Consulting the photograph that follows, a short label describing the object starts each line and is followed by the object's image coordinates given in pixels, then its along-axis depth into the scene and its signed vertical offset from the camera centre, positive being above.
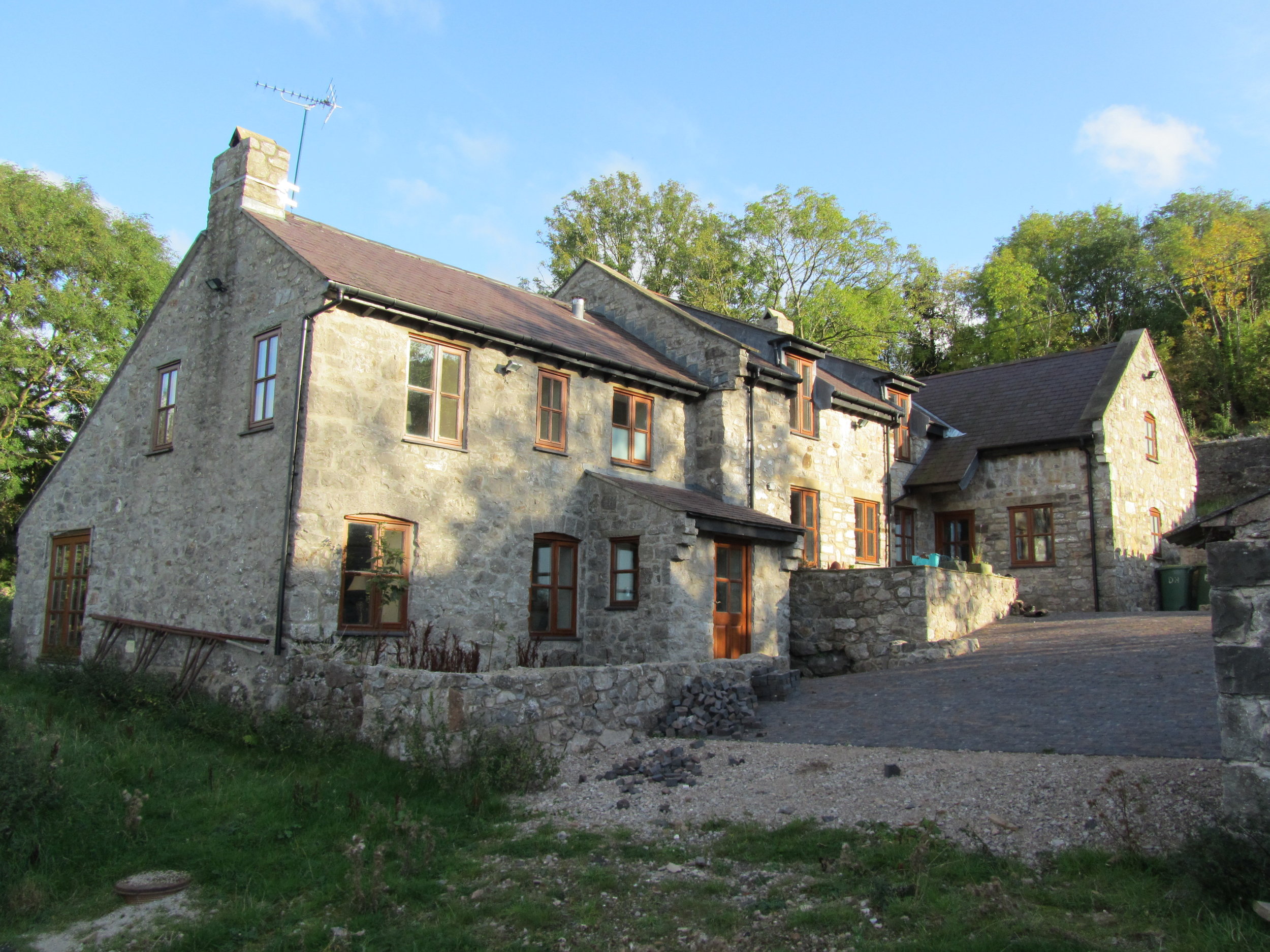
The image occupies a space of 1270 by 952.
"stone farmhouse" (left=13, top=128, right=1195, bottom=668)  14.53 +2.43
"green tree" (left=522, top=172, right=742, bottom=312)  38.22 +14.48
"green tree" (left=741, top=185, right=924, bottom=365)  39.44 +14.13
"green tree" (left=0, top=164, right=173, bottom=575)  26.53 +7.79
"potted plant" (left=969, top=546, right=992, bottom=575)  21.55 +1.10
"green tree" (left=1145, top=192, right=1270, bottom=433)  37.50 +12.80
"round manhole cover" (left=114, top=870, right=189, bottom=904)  8.00 -2.22
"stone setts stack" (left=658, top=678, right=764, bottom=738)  12.54 -1.24
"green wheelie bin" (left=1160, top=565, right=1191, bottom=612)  24.38 +0.81
